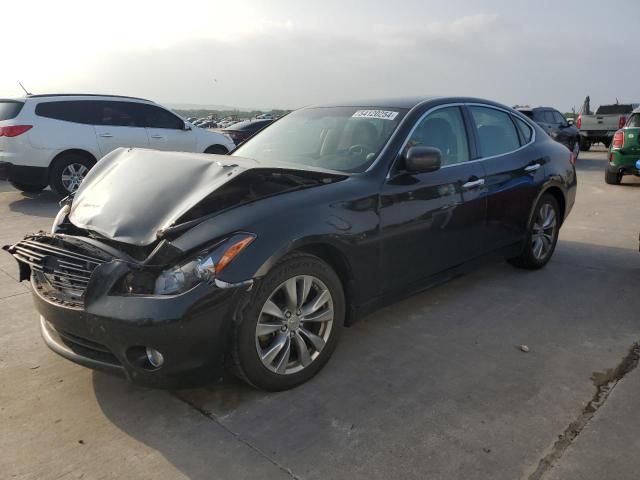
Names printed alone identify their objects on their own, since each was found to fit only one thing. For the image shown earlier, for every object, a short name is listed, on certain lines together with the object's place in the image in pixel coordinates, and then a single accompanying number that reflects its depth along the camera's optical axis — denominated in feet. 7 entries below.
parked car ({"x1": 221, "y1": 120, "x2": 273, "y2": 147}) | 50.19
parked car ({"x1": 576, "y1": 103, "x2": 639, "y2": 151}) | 60.18
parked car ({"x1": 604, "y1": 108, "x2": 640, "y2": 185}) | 32.91
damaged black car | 8.36
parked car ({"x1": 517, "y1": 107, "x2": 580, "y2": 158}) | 50.87
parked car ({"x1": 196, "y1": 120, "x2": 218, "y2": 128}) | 151.33
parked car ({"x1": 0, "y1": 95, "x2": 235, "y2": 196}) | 27.81
